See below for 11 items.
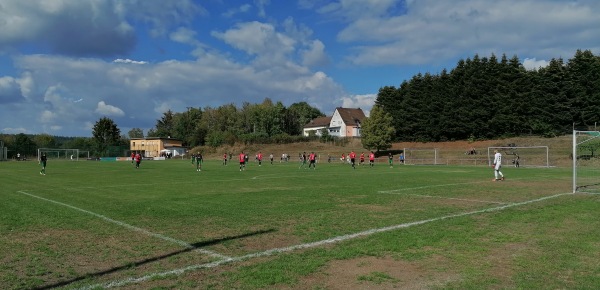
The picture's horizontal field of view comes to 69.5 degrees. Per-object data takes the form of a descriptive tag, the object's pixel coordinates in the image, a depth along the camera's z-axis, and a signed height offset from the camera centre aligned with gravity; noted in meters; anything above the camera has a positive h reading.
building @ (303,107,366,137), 111.69 +5.86
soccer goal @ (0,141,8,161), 81.64 -1.16
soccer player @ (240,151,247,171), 38.82 -1.25
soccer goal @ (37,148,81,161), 89.69 -1.39
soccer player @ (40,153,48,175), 32.72 -0.98
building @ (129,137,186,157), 108.81 -0.02
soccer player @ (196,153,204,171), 39.02 -1.31
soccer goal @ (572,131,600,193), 18.42 -1.95
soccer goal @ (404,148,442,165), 59.18 -1.83
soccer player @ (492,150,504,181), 24.27 -1.12
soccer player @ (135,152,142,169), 43.37 -1.31
